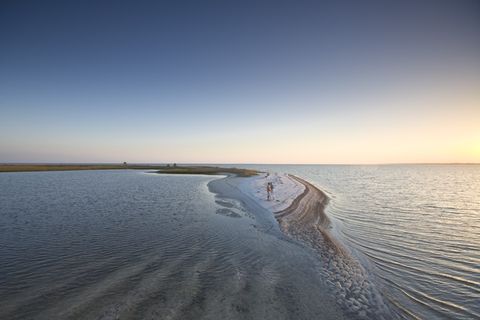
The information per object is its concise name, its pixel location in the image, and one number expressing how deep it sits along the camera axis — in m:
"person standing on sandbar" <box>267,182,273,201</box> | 27.66
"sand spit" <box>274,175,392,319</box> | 7.18
